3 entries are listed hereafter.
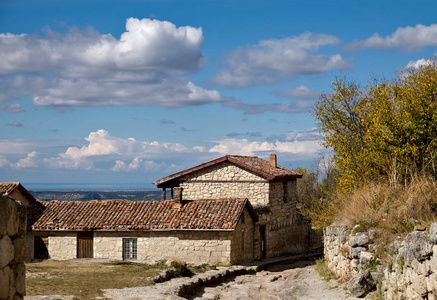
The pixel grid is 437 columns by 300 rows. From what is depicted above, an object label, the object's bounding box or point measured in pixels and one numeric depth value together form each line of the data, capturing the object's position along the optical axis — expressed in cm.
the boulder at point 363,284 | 1384
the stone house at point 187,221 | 2791
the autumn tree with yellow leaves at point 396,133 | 2175
